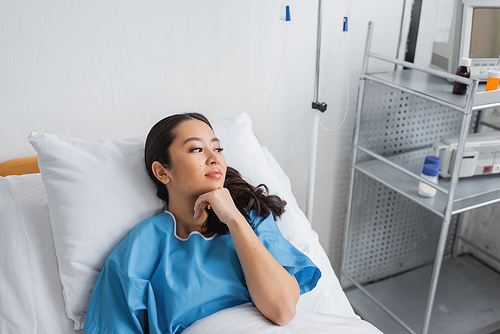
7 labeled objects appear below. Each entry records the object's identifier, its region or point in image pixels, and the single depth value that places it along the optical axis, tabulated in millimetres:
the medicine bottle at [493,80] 1400
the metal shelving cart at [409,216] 1576
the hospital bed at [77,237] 985
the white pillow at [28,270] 987
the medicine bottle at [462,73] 1458
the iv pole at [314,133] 1463
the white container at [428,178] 1529
